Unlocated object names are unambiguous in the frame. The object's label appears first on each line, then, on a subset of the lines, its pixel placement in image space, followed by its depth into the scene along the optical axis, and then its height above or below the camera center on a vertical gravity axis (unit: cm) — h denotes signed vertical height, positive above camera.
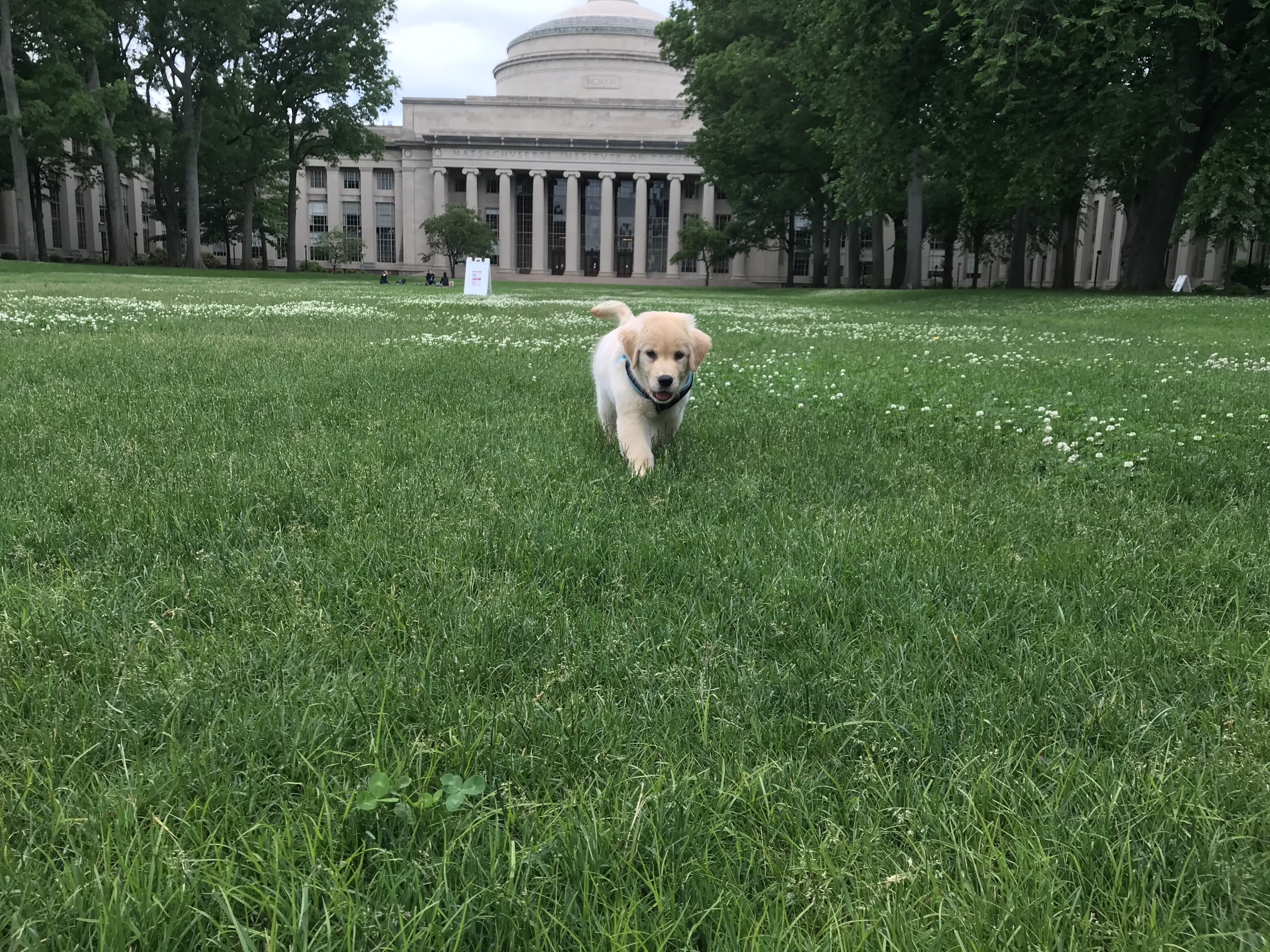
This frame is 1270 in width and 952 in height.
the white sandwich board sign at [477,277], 3142 +182
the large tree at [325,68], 5041 +1612
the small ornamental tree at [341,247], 8344 +762
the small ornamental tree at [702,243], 7331 +788
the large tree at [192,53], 4444 +1564
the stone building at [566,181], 9631 +1769
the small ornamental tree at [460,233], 7638 +866
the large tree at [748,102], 3559 +1065
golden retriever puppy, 443 -27
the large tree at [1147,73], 1822 +691
